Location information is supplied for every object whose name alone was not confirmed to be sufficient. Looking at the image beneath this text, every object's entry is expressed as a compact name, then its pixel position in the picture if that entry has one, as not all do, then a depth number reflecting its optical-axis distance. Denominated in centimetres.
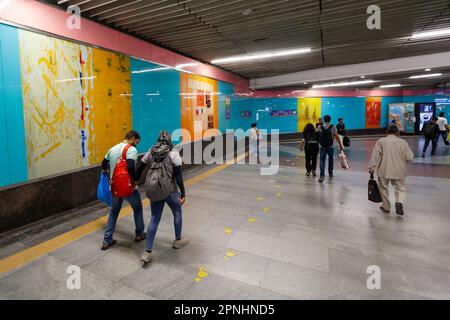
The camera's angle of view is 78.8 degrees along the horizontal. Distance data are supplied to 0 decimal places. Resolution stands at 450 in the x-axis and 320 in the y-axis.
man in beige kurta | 429
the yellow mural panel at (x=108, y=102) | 512
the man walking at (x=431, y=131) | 995
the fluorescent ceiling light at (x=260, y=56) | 802
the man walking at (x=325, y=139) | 664
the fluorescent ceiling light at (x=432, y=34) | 640
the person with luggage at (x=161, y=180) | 296
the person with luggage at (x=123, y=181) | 319
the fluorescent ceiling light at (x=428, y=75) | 1181
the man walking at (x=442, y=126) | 1080
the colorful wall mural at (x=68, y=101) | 407
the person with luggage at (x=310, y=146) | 701
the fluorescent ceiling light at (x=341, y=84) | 1339
